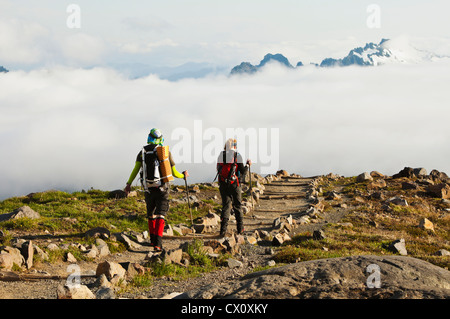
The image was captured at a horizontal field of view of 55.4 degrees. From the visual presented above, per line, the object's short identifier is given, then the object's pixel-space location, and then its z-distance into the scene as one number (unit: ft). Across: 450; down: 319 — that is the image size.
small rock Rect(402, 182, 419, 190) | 113.60
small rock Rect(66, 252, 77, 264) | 34.72
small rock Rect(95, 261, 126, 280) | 28.07
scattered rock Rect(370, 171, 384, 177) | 161.10
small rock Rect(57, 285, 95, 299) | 21.21
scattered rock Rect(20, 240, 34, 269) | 31.89
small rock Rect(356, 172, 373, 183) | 143.02
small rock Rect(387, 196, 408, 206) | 85.25
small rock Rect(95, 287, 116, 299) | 23.35
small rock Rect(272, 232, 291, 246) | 46.21
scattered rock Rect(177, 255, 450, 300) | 18.69
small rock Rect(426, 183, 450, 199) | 102.53
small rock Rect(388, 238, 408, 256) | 43.57
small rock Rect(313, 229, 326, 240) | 47.11
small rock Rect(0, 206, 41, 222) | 47.47
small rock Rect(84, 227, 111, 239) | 41.16
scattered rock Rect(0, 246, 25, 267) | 30.41
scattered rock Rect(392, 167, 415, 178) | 147.98
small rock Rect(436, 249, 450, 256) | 43.82
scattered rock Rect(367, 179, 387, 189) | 119.03
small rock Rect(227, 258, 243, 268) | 35.13
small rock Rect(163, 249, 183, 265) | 32.28
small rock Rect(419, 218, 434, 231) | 63.64
